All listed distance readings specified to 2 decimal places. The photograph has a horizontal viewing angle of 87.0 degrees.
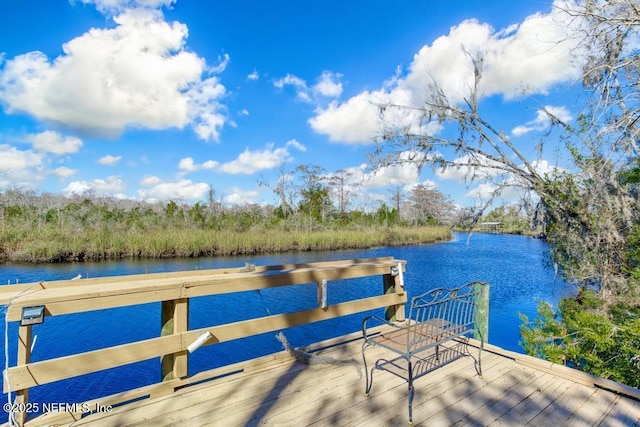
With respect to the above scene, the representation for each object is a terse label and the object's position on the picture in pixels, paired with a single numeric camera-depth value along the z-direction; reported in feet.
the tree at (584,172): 13.92
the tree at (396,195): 132.26
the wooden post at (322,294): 9.55
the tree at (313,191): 92.24
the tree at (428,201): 143.13
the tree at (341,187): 107.86
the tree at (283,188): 95.04
